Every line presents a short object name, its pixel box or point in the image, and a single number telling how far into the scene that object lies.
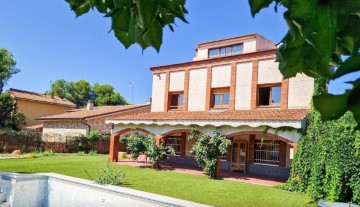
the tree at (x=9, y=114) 37.06
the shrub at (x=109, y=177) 11.57
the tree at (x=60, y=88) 69.06
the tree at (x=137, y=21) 0.93
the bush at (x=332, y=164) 12.39
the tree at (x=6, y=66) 51.41
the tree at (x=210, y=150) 18.05
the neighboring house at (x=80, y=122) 34.71
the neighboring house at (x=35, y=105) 42.94
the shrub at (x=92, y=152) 30.74
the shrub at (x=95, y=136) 32.23
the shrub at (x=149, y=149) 20.62
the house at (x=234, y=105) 19.02
